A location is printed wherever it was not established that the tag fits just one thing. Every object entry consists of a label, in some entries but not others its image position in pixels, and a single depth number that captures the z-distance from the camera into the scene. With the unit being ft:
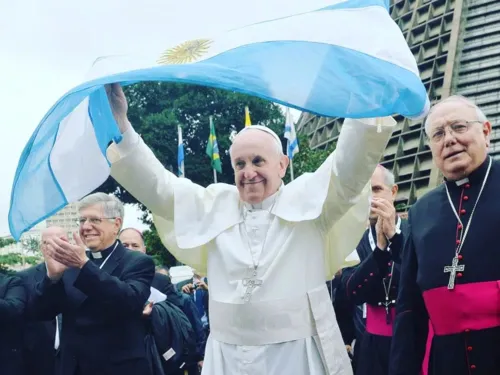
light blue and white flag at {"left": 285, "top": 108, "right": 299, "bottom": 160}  56.44
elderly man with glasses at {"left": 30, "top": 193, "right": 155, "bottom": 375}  14.73
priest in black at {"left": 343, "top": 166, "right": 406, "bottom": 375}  15.76
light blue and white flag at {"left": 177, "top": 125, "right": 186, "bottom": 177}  57.48
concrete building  150.41
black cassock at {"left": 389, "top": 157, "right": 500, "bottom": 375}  10.62
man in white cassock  11.18
